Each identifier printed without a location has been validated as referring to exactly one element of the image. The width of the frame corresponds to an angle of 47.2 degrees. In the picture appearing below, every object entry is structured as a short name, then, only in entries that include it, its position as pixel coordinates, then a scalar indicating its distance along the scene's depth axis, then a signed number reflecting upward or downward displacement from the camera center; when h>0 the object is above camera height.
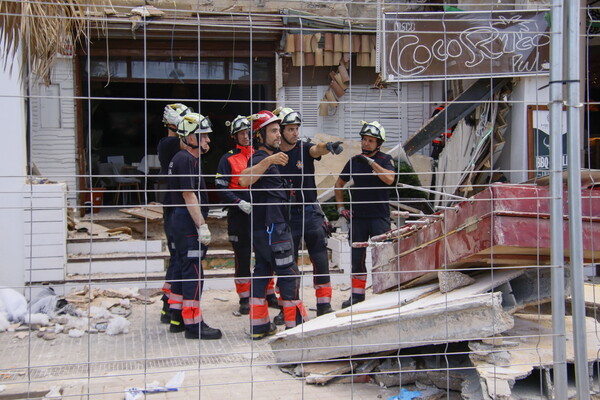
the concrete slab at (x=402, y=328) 4.13 -0.84
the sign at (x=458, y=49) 8.44 +1.84
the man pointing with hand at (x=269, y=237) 5.59 -0.32
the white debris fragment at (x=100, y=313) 6.61 -1.09
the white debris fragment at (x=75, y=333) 6.10 -1.18
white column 7.10 +0.22
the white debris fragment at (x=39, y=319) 6.35 -1.09
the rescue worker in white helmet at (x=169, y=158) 6.33 +0.40
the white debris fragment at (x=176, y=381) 4.41 -1.19
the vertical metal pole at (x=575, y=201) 3.31 -0.03
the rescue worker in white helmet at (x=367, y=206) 6.55 -0.09
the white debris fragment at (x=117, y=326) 6.18 -1.14
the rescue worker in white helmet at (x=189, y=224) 5.69 -0.20
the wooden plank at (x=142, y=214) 9.05 -0.18
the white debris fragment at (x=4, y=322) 6.25 -1.10
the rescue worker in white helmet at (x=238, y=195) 6.33 +0.04
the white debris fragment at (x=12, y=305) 6.50 -0.98
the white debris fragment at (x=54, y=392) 4.33 -1.21
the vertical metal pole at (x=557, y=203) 3.34 -0.04
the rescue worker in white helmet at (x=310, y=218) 6.17 -0.19
